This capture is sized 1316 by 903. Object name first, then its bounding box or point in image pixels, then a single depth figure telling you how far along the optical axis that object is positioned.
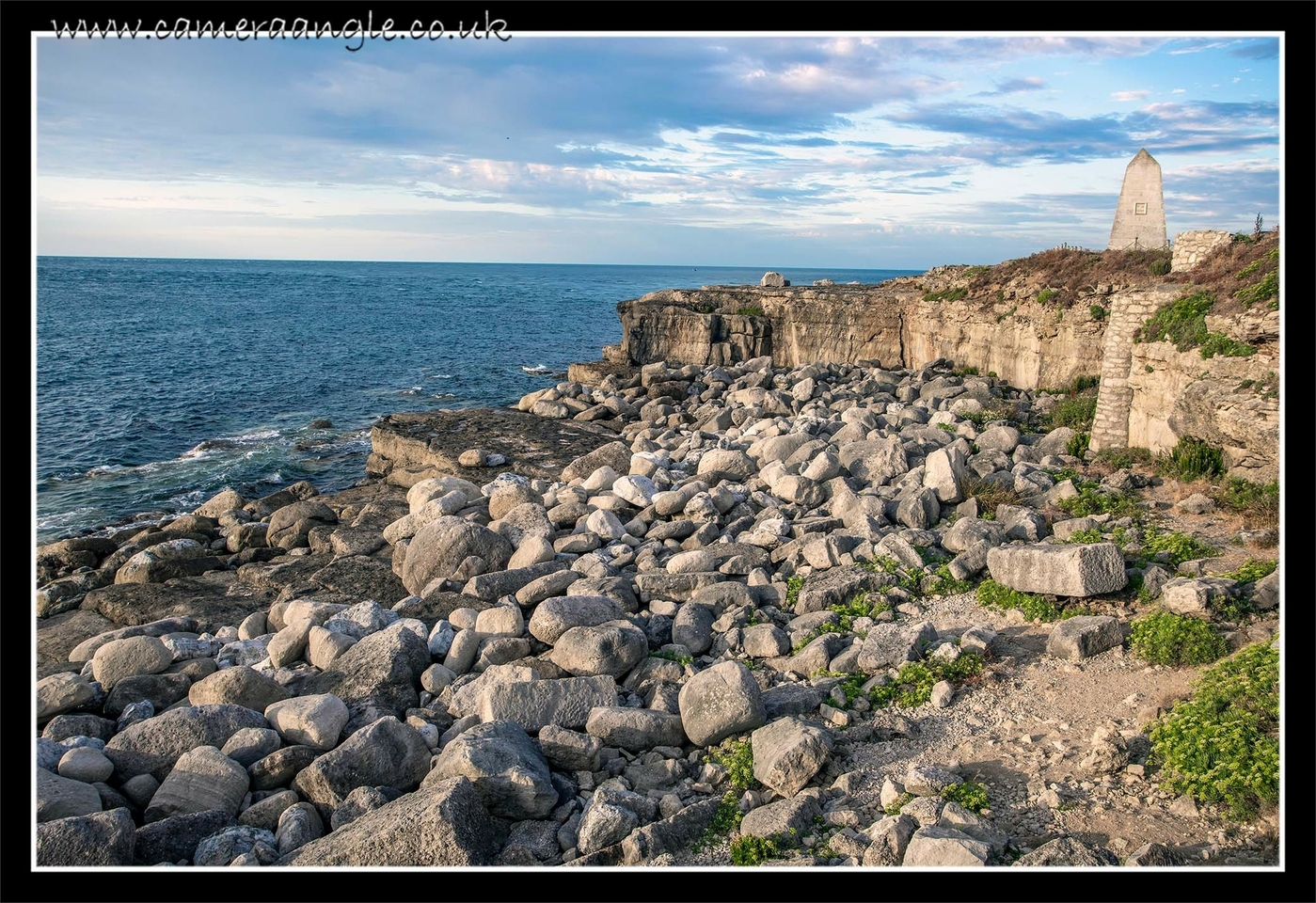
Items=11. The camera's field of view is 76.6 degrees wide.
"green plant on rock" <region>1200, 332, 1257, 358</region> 13.56
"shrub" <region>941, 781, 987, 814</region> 6.71
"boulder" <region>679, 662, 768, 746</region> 8.02
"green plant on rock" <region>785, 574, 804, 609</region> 11.20
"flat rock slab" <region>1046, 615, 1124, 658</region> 9.02
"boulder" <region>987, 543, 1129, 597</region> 9.95
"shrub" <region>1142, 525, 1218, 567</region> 10.99
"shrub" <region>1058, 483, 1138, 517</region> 12.93
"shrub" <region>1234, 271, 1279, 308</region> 13.71
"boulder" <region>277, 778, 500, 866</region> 6.05
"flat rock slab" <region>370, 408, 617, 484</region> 19.28
